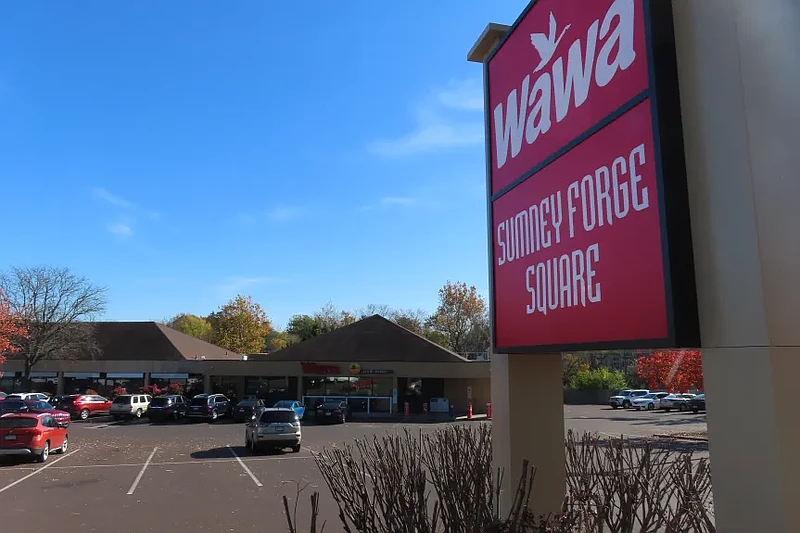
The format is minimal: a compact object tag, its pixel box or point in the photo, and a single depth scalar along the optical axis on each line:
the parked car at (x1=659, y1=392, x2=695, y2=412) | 48.94
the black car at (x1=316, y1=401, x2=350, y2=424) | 35.22
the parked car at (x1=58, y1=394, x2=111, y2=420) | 38.19
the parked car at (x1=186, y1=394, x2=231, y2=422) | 35.76
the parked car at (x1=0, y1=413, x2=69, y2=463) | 17.52
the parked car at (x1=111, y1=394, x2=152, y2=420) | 36.88
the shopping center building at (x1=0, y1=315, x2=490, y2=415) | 42.88
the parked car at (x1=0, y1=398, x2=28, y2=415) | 26.09
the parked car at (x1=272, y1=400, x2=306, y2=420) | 33.37
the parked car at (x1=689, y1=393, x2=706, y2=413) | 47.11
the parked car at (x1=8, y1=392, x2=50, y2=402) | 34.74
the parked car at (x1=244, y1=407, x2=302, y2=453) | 20.25
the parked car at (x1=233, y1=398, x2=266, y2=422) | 36.69
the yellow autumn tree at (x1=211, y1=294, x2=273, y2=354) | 75.75
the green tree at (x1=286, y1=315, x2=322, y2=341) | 87.19
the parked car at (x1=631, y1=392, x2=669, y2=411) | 50.66
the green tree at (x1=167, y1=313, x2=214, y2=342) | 96.94
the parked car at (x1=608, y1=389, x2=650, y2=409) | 52.91
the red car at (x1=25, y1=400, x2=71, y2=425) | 27.95
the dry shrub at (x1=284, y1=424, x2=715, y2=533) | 3.66
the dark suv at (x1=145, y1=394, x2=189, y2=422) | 35.81
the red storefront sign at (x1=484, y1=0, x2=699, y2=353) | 2.99
